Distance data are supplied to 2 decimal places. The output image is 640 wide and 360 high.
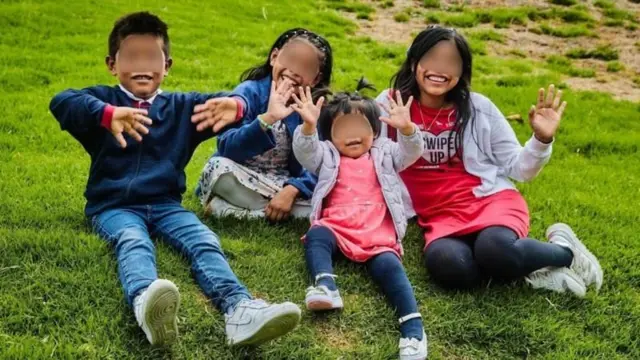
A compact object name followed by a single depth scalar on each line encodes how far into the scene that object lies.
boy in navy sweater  3.44
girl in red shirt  3.85
